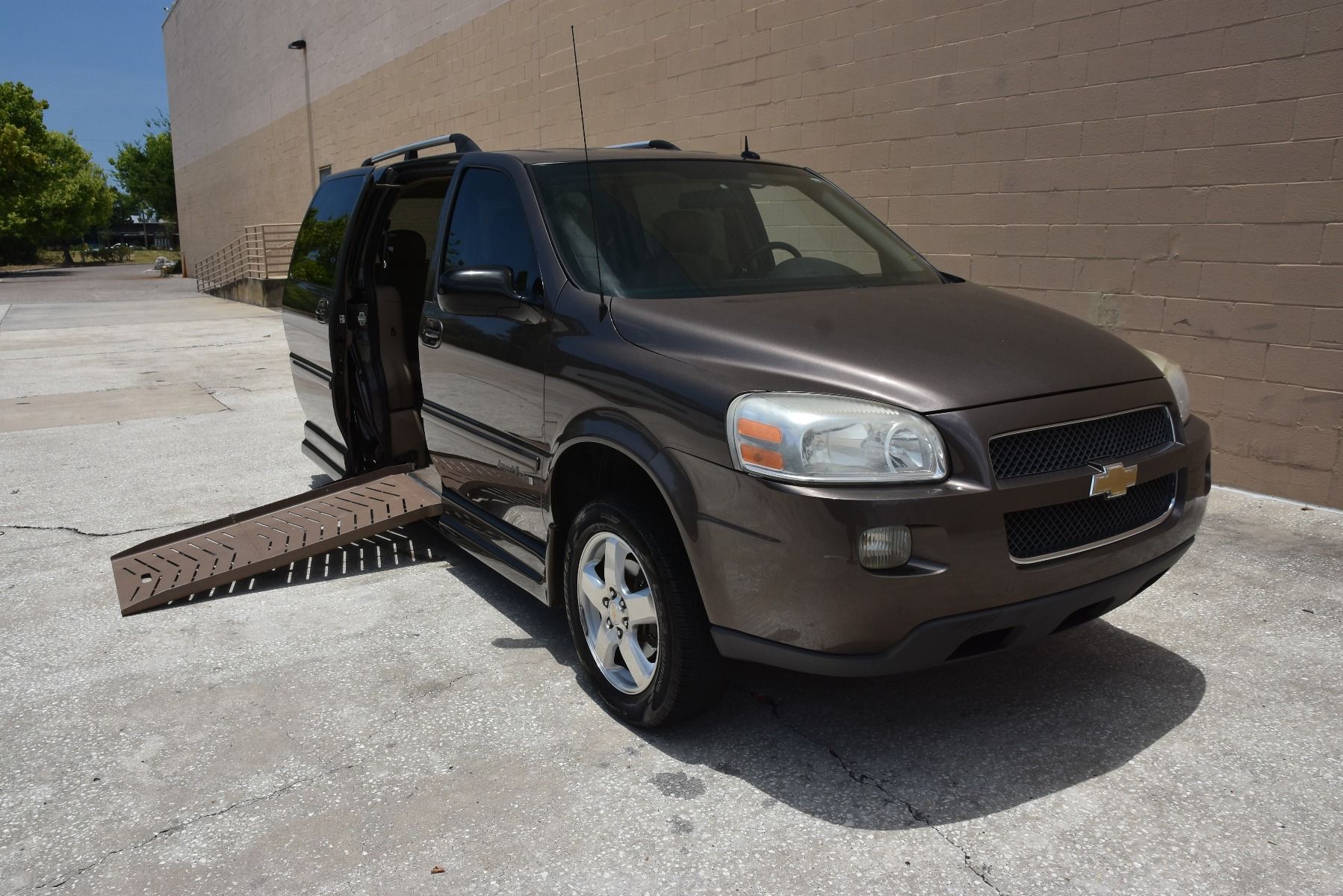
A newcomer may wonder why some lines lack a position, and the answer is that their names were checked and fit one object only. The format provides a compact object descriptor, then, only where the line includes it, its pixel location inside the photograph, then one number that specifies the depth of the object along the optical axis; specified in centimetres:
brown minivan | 273
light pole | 2241
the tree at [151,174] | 6931
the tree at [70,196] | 5784
